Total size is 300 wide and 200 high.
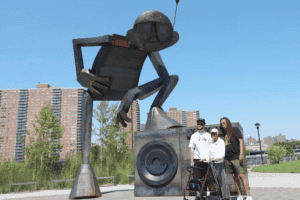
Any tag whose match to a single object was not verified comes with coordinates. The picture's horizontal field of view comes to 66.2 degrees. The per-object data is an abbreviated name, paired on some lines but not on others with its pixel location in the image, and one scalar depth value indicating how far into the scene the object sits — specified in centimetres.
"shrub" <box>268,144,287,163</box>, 3131
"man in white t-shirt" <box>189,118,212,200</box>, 458
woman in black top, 467
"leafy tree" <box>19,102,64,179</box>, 1984
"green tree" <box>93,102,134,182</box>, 2200
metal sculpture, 690
